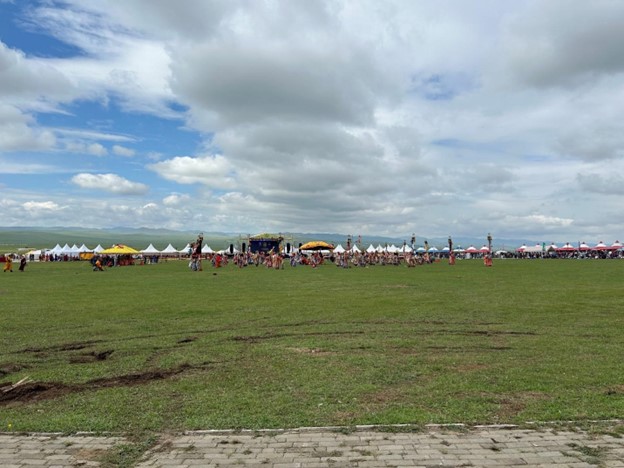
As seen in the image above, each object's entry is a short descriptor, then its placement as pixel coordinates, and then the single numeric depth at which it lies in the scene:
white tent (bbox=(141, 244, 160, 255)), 77.43
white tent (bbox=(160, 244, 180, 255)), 86.06
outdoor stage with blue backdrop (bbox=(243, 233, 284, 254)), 69.88
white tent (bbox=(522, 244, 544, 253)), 101.30
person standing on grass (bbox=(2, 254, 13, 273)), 41.93
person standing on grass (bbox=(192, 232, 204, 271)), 43.28
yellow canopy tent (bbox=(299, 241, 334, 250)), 60.39
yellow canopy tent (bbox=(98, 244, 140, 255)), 54.91
